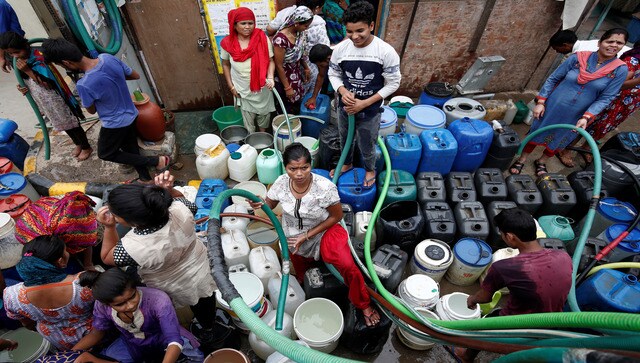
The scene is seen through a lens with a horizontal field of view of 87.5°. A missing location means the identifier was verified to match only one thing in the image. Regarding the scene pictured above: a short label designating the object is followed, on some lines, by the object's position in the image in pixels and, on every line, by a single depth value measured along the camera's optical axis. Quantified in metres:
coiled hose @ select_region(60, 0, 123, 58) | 3.84
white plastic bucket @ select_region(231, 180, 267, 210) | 4.03
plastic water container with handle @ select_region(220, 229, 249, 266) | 3.36
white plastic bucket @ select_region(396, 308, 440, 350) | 3.09
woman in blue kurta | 3.77
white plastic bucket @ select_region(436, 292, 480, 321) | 3.04
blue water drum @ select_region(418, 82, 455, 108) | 5.14
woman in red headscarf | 3.98
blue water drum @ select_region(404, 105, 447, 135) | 4.60
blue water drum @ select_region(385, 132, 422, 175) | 4.13
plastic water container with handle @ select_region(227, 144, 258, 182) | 4.32
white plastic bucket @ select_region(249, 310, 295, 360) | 2.88
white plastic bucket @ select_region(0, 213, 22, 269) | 2.87
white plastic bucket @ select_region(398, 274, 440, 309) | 3.13
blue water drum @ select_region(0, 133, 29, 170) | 4.50
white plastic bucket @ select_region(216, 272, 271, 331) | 2.95
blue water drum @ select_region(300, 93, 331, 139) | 4.77
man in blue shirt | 3.22
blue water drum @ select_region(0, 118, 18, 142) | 4.39
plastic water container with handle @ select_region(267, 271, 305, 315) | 3.13
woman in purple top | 1.93
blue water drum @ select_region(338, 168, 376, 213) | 3.87
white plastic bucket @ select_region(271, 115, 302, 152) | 4.56
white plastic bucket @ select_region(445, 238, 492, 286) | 3.42
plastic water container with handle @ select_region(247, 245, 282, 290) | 3.26
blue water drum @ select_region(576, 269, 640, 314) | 2.82
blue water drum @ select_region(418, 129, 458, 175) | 4.19
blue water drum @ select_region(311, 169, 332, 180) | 4.04
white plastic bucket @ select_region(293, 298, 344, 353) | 2.91
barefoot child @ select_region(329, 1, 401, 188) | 3.04
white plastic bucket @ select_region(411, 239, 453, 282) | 3.40
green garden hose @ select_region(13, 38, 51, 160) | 3.80
